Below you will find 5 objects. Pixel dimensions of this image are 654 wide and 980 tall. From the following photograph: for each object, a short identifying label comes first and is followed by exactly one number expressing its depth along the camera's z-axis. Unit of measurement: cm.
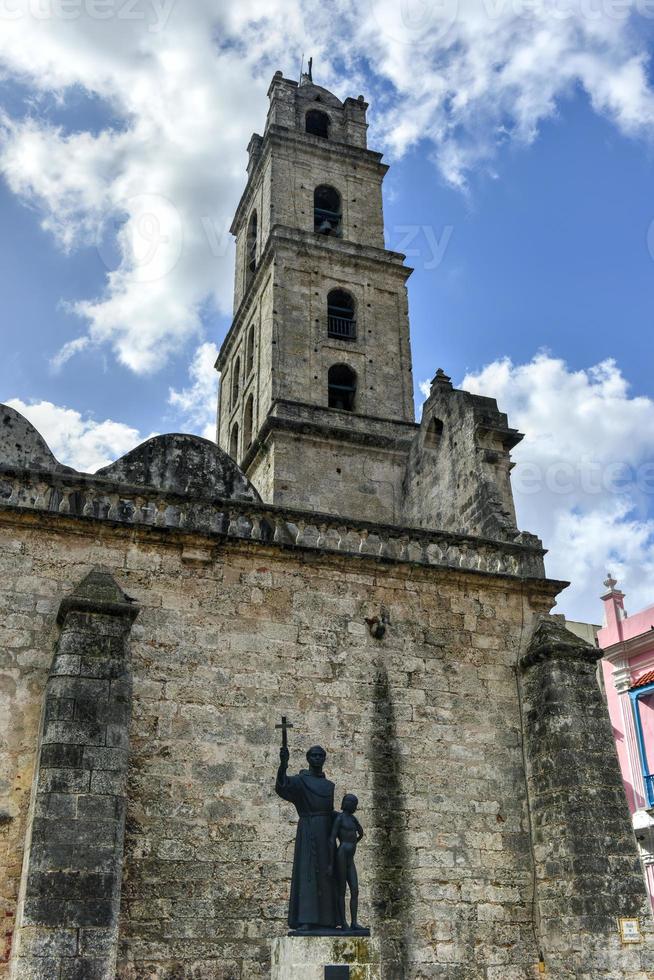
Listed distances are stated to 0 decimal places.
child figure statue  750
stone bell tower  1800
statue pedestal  695
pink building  2031
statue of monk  738
